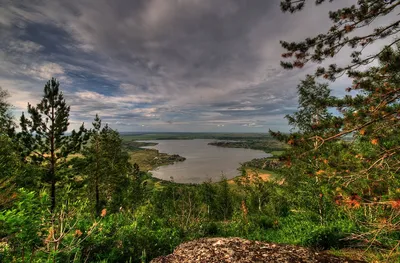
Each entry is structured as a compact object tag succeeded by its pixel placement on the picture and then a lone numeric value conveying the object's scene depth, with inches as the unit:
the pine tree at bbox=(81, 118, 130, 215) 724.7
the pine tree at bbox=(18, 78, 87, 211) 522.3
